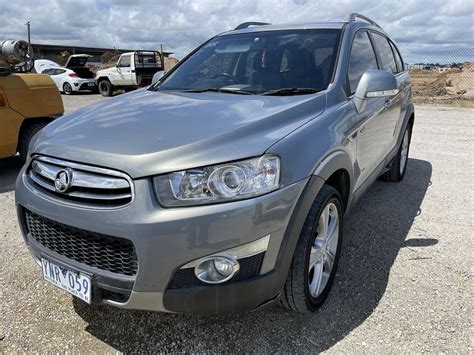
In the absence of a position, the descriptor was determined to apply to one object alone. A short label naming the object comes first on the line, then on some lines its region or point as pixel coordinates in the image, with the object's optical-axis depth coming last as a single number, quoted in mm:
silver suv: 1797
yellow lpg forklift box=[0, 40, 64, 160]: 4711
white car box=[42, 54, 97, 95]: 18250
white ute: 16859
